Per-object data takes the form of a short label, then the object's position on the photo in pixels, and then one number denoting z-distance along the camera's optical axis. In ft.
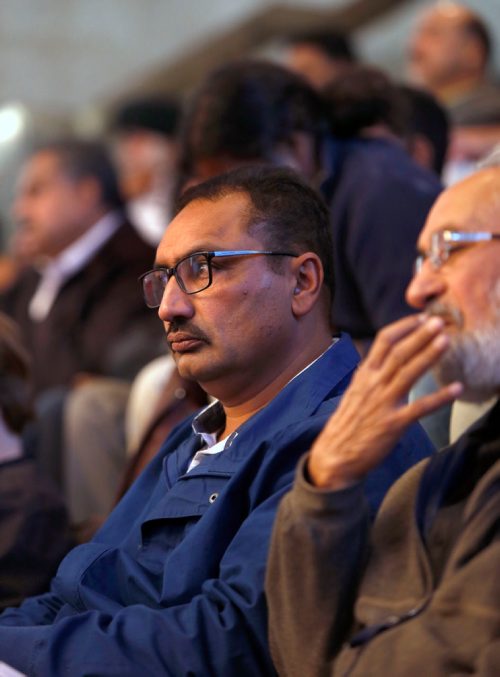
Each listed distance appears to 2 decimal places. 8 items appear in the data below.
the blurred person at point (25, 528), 17.20
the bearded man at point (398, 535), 10.15
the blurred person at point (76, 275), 28.96
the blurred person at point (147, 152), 37.22
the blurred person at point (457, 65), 30.42
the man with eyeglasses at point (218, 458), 12.10
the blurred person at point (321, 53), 32.89
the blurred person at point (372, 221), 19.94
